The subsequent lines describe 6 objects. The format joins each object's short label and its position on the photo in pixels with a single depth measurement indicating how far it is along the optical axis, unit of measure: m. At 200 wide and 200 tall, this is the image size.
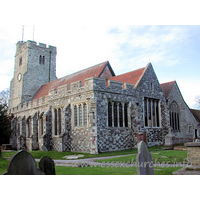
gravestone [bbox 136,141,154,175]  5.48
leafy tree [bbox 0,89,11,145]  19.83
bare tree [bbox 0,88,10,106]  42.94
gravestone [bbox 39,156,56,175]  6.05
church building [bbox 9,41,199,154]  16.42
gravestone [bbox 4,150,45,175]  4.97
